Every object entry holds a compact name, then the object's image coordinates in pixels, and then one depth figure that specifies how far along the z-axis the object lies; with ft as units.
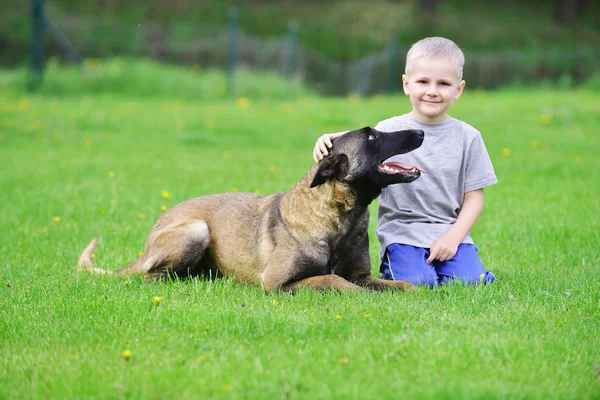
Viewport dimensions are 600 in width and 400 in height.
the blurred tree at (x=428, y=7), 122.53
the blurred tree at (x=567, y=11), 131.95
